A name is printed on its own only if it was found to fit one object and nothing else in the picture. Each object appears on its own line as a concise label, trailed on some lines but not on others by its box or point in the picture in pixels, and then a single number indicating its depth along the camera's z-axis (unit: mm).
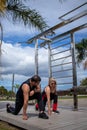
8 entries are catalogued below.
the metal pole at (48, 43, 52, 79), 3853
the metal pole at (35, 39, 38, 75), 4042
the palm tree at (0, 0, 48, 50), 3351
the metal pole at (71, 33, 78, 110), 3261
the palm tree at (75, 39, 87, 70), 8907
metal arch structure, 3139
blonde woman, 2953
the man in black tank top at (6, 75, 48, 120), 2569
